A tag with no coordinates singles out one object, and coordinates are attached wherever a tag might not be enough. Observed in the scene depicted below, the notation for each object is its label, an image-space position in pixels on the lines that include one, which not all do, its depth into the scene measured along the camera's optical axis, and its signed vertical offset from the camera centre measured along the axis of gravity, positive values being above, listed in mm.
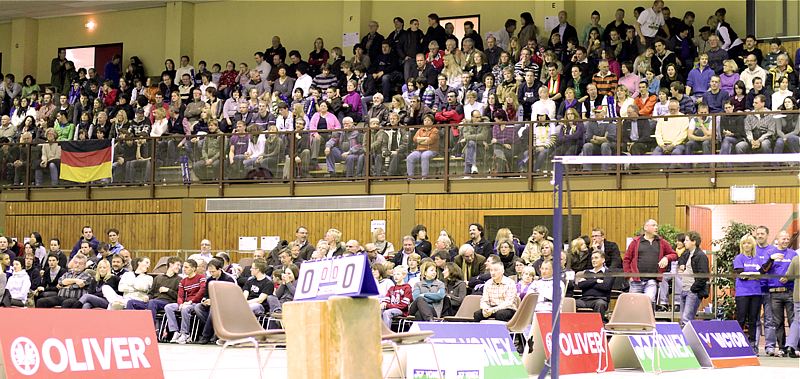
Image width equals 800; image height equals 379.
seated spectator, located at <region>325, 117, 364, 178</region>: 21031 +1232
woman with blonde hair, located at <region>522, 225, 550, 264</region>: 16844 -328
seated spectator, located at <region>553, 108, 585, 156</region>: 19078 +1363
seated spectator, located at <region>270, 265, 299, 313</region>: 16438 -937
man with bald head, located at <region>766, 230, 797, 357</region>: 15352 -835
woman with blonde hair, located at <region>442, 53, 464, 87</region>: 22344 +2813
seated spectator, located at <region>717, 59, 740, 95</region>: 19797 +2460
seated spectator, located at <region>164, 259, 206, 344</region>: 16922 -1190
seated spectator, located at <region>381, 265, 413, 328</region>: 15545 -1005
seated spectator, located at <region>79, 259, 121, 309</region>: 17953 -982
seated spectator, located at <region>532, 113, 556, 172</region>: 19422 +1320
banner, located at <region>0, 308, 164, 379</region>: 7648 -872
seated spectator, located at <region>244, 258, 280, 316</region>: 16625 -969
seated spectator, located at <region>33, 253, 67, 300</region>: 18895 -972
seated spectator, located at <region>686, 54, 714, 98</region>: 20031 +2448
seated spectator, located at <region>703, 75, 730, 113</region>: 19188 +2049
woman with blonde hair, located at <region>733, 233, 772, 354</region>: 15477 -820
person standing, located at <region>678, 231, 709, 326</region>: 15812 -629
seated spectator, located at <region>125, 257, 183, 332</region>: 17328 -1126
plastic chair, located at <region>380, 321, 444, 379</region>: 9148 -909
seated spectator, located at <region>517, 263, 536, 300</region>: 14938 -714
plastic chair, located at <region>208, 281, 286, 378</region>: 9102 -819
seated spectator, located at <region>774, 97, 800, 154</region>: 17547 +1348
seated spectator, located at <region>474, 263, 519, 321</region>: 13961 -875
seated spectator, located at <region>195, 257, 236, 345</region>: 16625 -1258
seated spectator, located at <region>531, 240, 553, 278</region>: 15844 -436
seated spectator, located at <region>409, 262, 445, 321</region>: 15133 -981
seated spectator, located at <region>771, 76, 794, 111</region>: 18719 +2074
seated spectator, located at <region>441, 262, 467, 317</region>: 15438 -887
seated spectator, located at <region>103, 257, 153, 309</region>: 17547 -1050
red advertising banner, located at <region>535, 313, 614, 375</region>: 12000 -1205
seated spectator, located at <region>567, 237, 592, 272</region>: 16244 -465
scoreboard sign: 7410 -384
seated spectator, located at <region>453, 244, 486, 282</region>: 16891 -569
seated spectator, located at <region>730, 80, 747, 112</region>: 18766 +2008
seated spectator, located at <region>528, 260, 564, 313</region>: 14594 -808
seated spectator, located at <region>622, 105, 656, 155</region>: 18656 +1379
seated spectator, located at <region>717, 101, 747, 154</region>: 17984 +1414
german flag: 23516 +1074
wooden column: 7340 -742
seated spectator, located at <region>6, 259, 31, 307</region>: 17953 -1058
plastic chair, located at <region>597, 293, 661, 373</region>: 13094 -1065
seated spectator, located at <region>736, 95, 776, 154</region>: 17688 +1366
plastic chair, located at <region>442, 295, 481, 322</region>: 14148 -1019
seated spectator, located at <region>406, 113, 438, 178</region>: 20359 +1269
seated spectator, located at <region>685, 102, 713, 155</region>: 18266 +1379
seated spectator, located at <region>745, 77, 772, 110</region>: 18688 +2092
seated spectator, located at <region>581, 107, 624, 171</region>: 18891 +1338
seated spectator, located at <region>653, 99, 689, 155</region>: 18406 +1367
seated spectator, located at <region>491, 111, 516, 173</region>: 19828 +1270
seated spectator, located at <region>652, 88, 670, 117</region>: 19172 +1903
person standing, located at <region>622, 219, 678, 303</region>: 15961 -438
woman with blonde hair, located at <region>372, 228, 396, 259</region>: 18406 -364
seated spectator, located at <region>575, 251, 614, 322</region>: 15406 -836
